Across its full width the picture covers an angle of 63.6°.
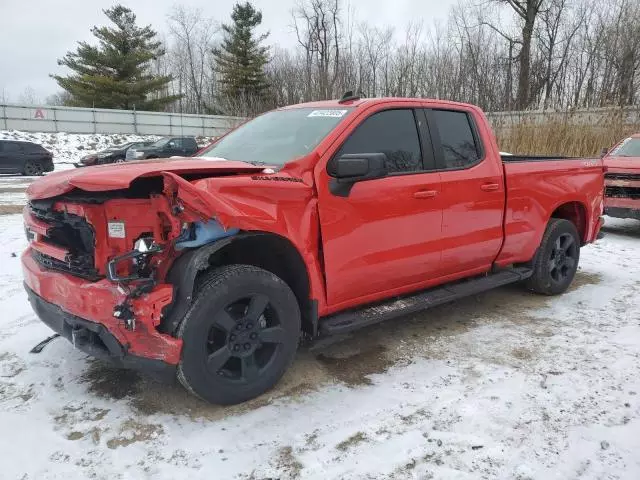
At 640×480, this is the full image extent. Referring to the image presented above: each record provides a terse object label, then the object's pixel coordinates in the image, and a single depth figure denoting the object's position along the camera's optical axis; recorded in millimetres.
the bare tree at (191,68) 58312
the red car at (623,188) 8383
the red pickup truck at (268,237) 2775
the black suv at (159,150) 21172
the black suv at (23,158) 19719
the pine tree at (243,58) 42278
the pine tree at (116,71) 40000
